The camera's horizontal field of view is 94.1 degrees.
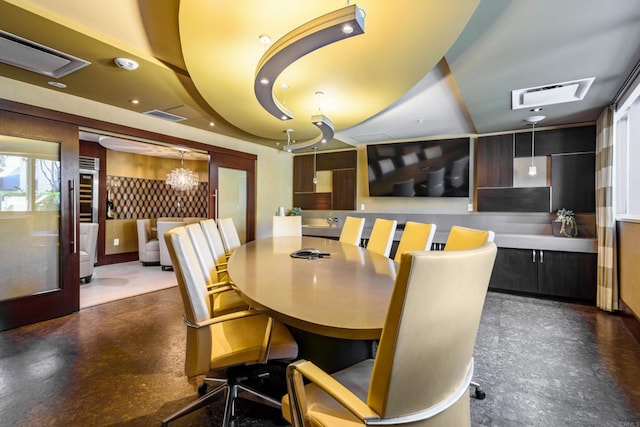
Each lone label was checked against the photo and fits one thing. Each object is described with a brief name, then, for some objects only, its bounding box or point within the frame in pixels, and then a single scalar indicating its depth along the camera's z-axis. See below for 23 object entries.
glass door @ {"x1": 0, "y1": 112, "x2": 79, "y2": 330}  2.97
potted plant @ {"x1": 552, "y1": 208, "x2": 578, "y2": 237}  4.07
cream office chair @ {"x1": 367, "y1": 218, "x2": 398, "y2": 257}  3.05
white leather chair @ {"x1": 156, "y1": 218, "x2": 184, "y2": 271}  5.44
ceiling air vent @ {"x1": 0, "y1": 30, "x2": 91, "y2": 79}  2.25
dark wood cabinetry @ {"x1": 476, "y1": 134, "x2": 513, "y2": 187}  4.54
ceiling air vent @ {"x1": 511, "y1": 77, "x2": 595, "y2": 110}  2.84
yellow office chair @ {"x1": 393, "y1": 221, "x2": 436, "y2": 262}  2.45
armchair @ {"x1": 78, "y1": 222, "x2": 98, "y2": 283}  4.48
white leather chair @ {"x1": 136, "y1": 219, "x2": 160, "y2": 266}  5.81
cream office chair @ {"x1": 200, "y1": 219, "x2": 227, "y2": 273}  2.86
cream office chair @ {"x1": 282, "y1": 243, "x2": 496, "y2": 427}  0.79
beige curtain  3.38
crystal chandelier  6.73
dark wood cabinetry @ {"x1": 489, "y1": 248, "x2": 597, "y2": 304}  3.75
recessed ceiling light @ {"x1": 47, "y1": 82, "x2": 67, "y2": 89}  3.03
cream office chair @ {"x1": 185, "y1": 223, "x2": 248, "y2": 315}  2.05
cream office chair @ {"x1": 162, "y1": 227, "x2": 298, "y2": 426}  1.46
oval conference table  1.10
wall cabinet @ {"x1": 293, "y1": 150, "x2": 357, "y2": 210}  6.16
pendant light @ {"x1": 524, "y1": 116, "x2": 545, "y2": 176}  3.86
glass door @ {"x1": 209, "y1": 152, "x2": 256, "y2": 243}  5.05
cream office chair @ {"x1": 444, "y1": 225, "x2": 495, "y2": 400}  1.70
